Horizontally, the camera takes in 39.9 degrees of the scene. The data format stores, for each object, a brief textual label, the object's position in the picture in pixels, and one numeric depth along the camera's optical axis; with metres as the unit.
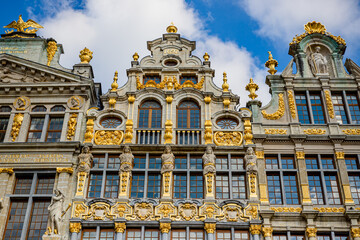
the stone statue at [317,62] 26.58
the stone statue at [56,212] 20.61
